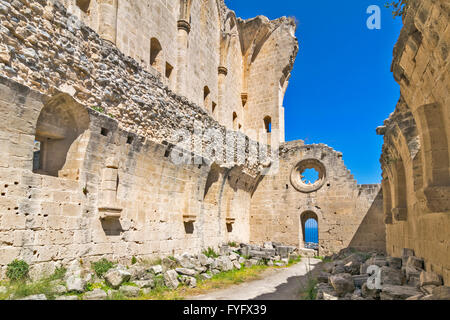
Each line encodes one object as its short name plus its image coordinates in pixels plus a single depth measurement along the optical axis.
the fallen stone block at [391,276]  5.18
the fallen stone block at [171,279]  7.83
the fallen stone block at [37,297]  5.05
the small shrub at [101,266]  7.06
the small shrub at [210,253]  11.67
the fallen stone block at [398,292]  4.34
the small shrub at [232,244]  14.25
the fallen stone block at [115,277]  6.82
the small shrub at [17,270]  5.53
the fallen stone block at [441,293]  3.46
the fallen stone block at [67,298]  5.47
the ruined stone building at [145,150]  6.05
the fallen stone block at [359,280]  5.98
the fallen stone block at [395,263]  6.21
